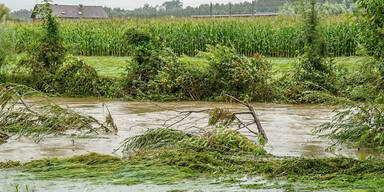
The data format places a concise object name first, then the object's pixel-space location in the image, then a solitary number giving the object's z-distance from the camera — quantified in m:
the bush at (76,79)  15.71
